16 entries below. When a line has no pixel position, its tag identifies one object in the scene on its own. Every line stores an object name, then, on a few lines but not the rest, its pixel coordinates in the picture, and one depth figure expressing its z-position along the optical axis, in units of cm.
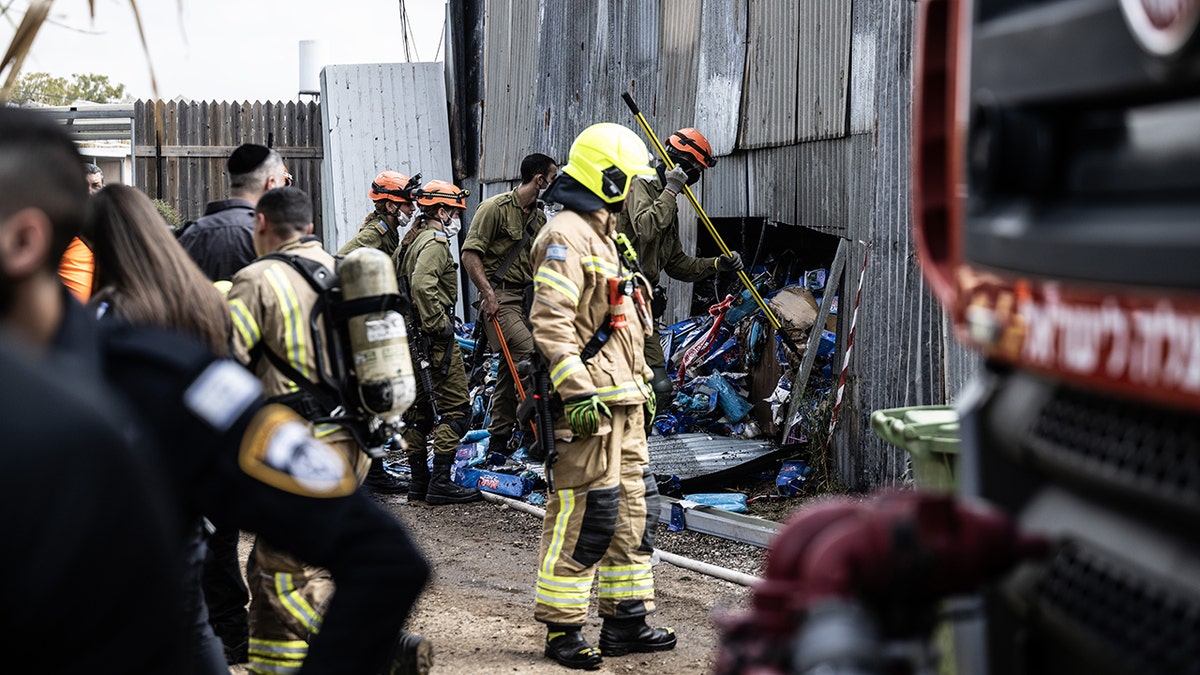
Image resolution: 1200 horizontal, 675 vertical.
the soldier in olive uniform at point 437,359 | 1942
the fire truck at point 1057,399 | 260
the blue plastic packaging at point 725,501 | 1644
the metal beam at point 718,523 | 1496
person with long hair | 744
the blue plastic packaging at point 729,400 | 1962
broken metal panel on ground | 1759
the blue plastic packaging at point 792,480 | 1708
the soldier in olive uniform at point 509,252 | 1980
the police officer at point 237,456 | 358
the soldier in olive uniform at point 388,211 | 2117
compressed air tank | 945
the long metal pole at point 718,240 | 1884
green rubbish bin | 568
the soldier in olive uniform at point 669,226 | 1902
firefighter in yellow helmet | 1137
